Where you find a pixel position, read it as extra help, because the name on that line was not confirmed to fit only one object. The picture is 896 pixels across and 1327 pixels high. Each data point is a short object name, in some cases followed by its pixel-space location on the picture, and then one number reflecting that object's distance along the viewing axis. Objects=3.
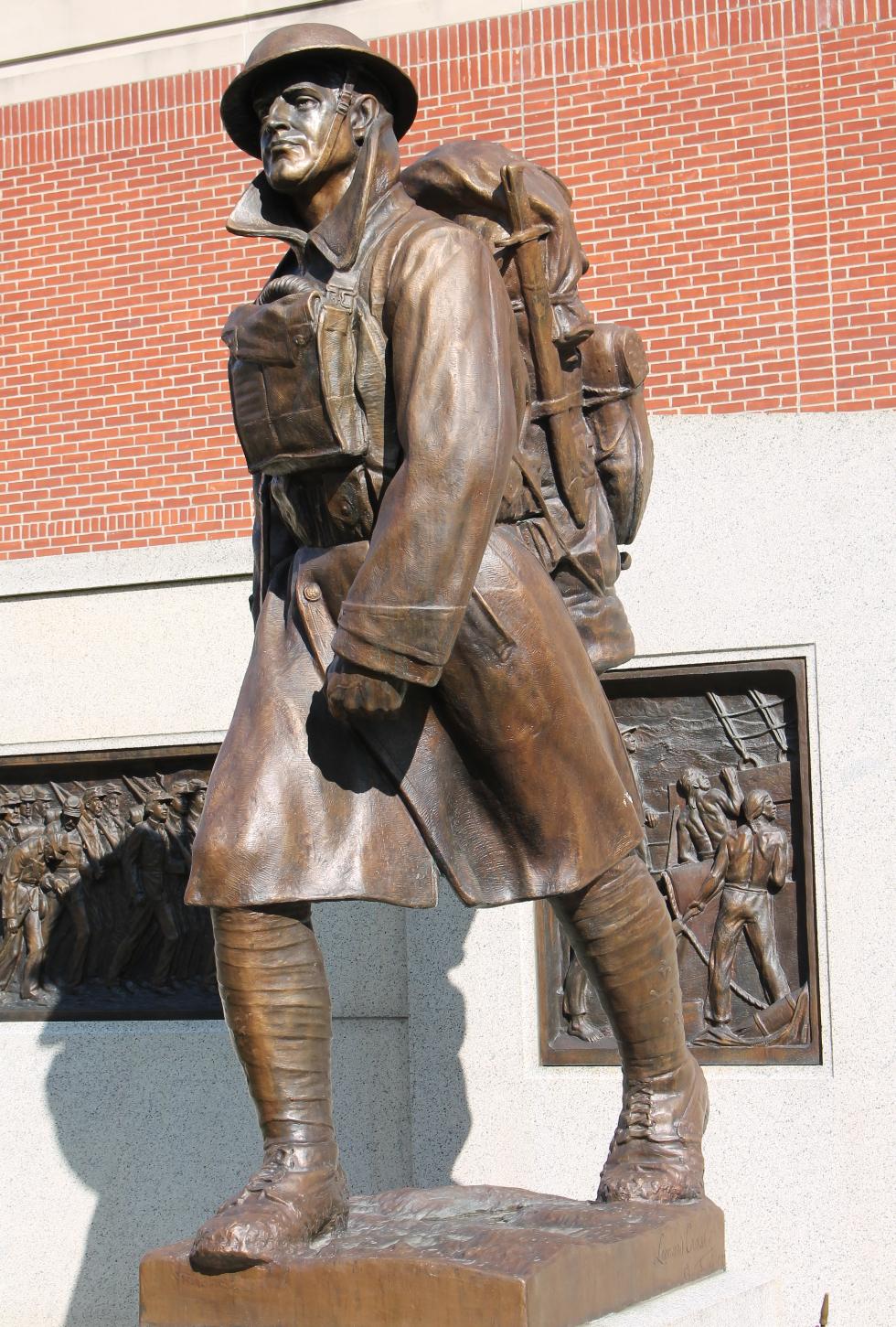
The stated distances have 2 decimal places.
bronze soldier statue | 3.46
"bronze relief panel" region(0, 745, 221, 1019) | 6.71
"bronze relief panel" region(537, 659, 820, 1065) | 5.73
